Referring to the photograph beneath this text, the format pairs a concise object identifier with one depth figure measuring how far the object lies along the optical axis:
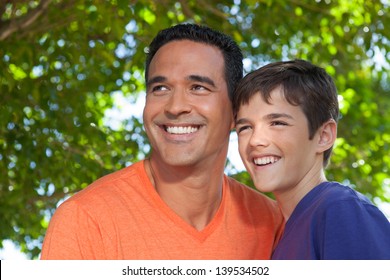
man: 3.33
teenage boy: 2.92
